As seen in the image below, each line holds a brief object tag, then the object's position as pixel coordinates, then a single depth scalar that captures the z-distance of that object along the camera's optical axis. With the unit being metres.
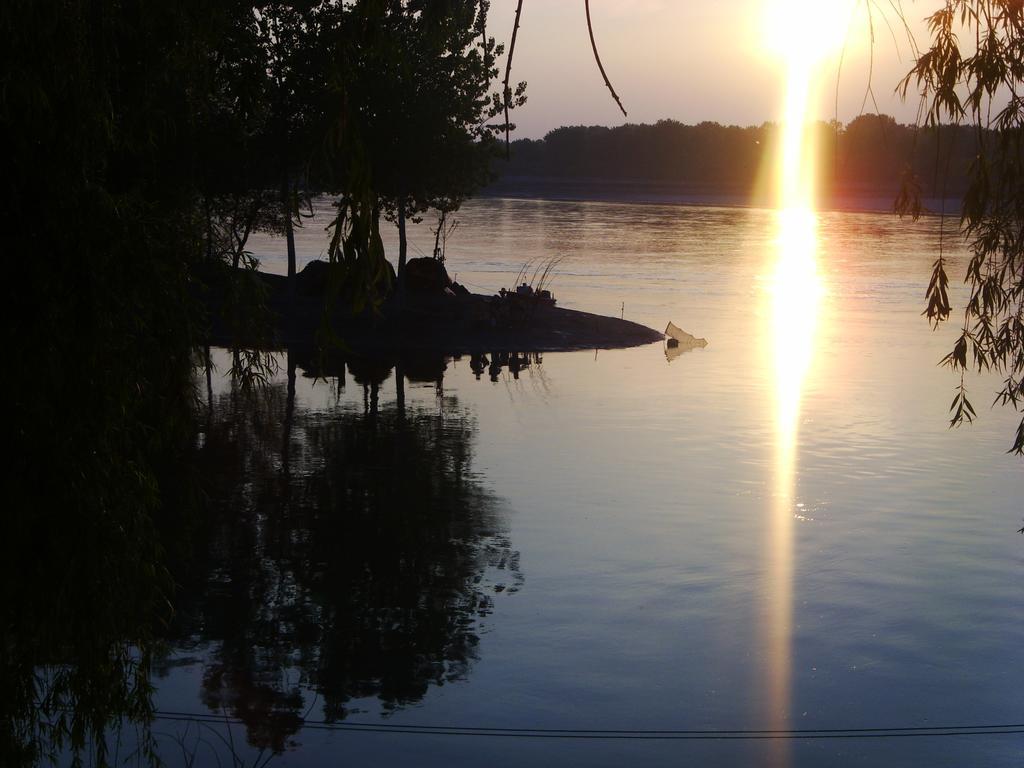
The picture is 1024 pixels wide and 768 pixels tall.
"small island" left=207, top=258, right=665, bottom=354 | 42.06
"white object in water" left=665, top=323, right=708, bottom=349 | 44.44
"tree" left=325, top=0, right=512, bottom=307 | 40.25
